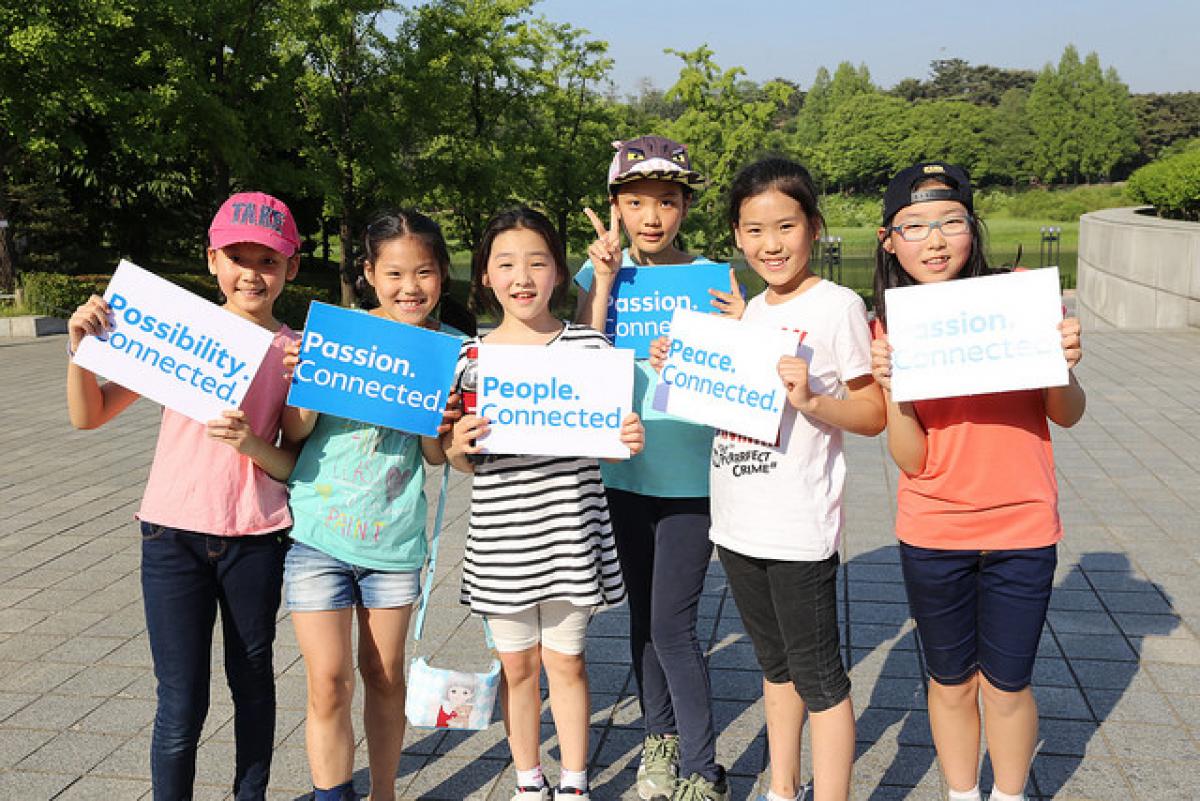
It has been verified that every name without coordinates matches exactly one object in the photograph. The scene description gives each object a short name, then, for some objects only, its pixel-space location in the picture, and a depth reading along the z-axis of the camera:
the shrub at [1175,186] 20.22
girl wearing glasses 2.86
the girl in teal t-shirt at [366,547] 3.02
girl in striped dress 3.10
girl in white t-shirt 2.94
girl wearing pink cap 2.96
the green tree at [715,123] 32.47
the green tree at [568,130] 31.25
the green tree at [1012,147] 99.25
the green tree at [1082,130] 96.94
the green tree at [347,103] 25.61
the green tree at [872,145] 101.62
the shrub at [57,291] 21.03
